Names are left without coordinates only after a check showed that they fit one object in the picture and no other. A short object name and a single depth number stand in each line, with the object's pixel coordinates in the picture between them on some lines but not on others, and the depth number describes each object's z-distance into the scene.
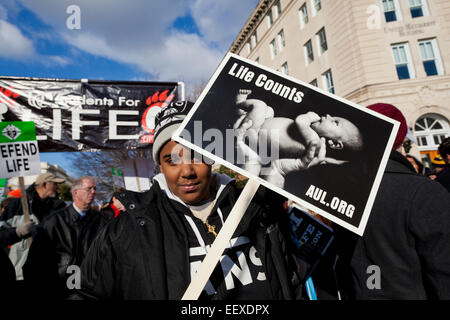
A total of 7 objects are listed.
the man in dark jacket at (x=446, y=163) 2.36
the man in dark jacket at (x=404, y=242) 1.32
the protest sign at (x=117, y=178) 5.55
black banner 4.57
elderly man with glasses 2.75
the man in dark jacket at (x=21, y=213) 3.21
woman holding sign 1.29
